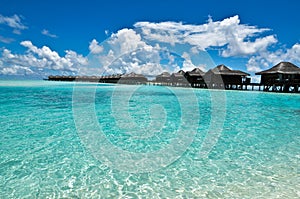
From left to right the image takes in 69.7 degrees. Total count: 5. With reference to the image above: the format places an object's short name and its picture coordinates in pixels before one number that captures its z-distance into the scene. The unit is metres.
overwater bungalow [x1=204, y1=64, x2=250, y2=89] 30.30
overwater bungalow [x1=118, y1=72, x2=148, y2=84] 48.97
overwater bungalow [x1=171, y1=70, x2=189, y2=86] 41.30
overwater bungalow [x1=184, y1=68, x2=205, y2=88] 35.65
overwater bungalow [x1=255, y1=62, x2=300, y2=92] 25.80
